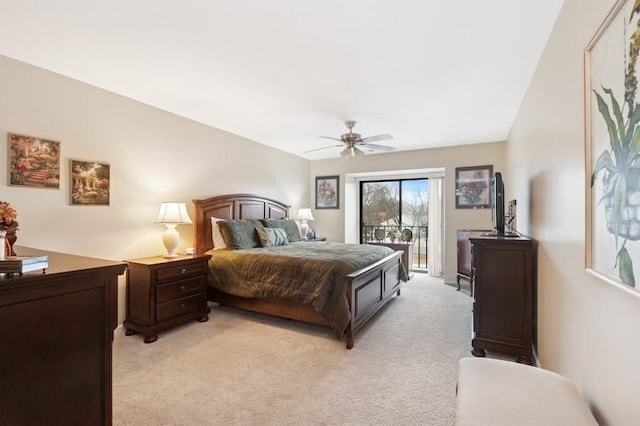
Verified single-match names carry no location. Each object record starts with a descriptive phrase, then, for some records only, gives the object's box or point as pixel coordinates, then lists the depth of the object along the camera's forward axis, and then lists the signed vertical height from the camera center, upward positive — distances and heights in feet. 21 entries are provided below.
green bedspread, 9.59 -2.22
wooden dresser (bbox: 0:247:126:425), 3.68 -1.82
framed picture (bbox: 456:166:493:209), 17.12 +1.66
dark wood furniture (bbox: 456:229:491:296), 16.22 -2.30
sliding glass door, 21.76 +0.06
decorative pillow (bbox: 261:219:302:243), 15.96 -0.70
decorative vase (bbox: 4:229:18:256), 4.32 -0.45
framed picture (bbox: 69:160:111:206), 9.46 +0.99
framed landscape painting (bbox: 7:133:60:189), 8.22 +1.49
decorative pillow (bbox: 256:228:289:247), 14.24 -1.18
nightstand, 9.80 -2.90
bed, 9.55 -2.68
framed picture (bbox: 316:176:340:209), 21.74 +1.63
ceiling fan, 13.15 +3.26
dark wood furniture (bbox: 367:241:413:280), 19.42 -2.53
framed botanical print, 3.11 +0.80
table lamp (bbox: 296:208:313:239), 19.41 -0.24
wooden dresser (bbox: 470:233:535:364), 7.90 -2.28
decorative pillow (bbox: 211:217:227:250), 13.58 -1.12
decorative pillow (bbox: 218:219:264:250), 13.24 -0.97
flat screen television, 9.21 +0.33
